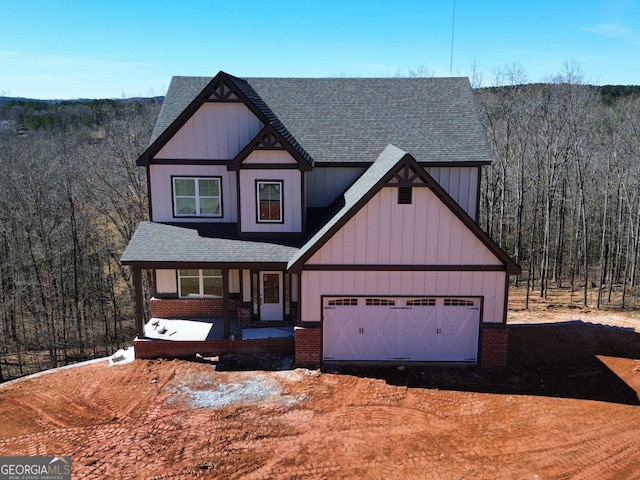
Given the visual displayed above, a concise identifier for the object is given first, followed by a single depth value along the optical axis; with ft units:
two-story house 43.86
